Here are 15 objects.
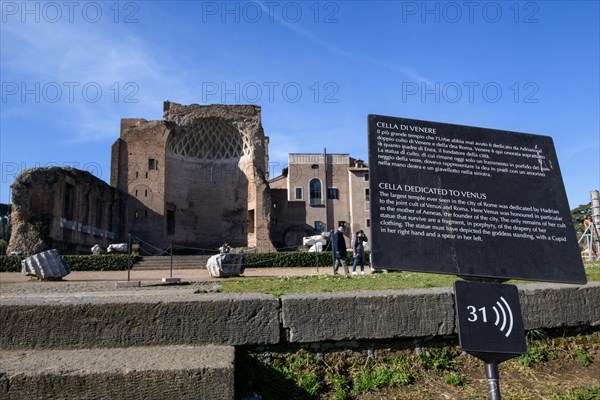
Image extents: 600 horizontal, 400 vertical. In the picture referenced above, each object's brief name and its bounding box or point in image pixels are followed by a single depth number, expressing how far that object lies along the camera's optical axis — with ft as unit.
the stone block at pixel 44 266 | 46.29
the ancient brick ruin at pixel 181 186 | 97.86
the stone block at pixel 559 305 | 13.19
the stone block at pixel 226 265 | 48.98
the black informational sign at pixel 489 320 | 8.57
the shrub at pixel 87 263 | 63.93
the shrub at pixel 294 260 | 67.56
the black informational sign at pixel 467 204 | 9.20
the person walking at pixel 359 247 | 48.24
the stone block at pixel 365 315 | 11.93
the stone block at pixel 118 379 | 8.36
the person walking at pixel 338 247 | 47.74
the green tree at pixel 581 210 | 148.25
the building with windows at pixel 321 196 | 143.95
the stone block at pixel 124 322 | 10.95
